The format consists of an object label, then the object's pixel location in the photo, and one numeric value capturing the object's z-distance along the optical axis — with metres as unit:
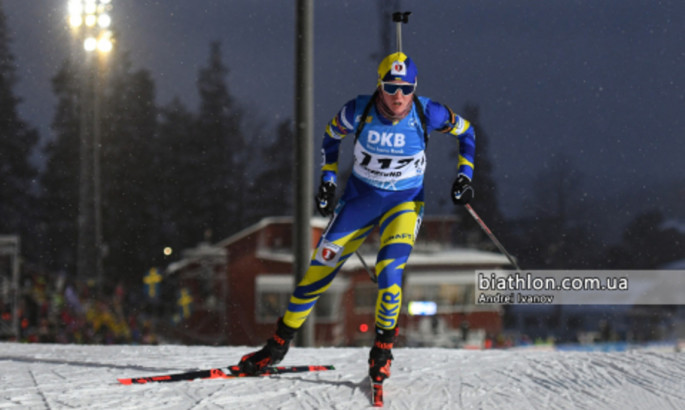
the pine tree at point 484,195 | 29.34
